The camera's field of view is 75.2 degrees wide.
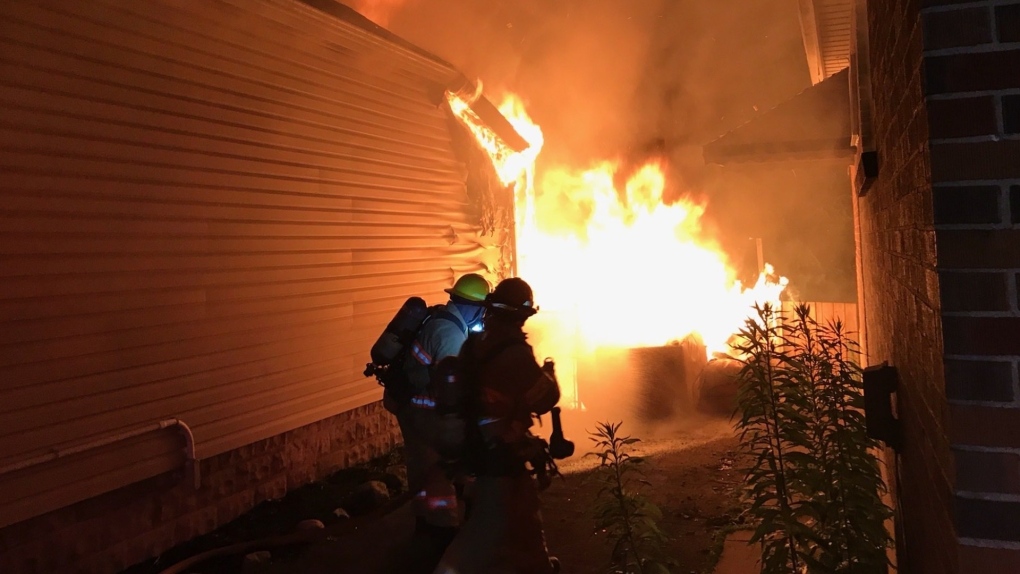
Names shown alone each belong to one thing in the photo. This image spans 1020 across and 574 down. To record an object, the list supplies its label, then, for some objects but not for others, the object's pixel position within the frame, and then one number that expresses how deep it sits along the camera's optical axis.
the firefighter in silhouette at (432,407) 5.14
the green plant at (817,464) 3.03
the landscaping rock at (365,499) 6.73
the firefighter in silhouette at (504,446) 3.71
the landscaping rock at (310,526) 6.09
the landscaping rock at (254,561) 5.34
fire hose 5.18
